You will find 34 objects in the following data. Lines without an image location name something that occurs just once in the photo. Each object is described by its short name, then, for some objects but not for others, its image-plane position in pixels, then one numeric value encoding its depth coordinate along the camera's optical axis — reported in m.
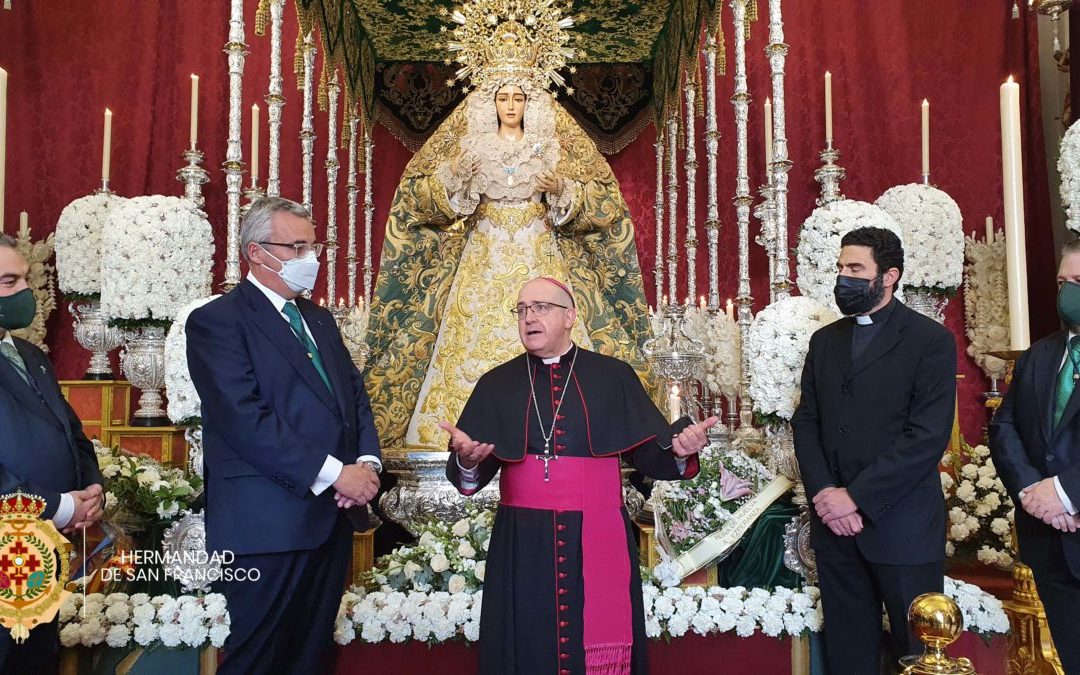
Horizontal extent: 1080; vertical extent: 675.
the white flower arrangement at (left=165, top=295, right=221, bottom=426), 3.74
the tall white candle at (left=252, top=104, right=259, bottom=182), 5.38
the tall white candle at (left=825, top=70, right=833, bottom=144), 6.06
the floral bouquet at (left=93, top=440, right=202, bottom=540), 3.50
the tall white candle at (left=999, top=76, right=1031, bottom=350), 2.61
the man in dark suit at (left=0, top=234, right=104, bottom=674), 2.47
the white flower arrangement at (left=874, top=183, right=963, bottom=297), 5.52
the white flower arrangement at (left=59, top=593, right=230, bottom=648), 3.19
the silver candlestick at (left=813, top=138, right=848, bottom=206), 6.12
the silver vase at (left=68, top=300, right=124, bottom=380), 6.04
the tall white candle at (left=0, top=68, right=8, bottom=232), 2.82
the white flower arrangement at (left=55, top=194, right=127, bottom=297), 5.90
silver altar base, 4.60
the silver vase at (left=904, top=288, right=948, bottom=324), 5.67
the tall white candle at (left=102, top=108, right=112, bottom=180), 6.01
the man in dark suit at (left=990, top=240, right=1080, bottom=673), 2.71
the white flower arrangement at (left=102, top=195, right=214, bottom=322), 5.33
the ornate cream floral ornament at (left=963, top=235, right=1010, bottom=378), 6.50
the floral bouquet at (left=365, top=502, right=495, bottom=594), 3.67
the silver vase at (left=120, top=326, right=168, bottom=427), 5.57
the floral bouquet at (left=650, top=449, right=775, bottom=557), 3.82
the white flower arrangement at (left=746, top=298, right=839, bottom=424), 3.62
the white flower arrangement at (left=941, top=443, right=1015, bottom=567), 4.16
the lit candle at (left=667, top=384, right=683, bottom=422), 4.60
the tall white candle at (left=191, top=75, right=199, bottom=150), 6.04
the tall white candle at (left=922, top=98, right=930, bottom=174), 5.79
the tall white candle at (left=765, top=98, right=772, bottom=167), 5.69
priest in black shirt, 2.82
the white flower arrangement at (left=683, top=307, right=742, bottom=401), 6.43
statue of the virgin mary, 4.82
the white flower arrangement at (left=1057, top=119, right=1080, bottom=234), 4.21
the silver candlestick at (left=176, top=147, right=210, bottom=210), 6.04
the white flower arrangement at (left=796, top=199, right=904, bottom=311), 4.37
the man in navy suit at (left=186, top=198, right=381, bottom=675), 2.37
